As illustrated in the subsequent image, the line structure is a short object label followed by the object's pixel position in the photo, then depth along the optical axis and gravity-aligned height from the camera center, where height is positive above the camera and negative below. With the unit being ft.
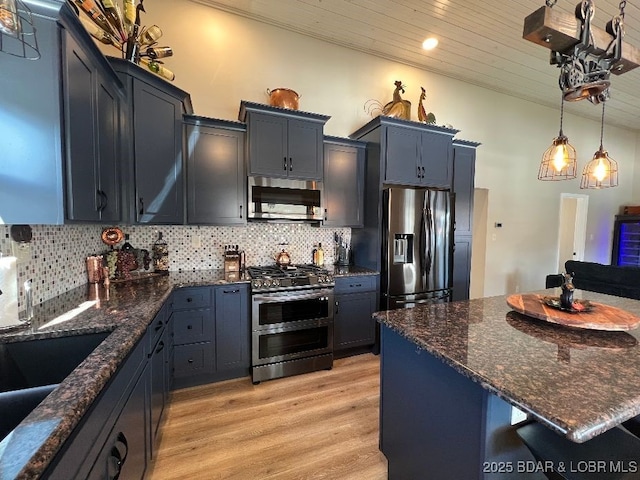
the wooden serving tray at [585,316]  4.05 -1.42
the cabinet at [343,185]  10.31 +1.59
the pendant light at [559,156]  6.85 +1.84
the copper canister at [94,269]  7.07 -1.18
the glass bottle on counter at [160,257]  8.87 -1.06
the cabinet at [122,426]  2.43 -2.43
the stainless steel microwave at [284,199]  9.21 +0.93
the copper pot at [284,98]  9.40 +4.41
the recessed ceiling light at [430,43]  10.85 +7.47
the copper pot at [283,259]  10.21 -1.26
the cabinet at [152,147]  6.80 +2.11
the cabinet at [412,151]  10.14 +2.98
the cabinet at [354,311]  9.51 -3.04
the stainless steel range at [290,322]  8.24 -3.04
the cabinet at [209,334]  7.70 -3.17
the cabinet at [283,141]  8.91 +2.87
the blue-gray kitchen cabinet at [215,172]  8.57 +1.72
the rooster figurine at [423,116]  11.50 +4.72
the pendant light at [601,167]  7.30 +1.68
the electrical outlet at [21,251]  4.67 -0.49
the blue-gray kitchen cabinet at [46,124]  3.82 +1.47
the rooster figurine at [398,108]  10.84 +4.75
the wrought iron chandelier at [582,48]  4.00 +2.88
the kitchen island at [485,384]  2.58 -1.62
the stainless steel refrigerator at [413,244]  9.96 -0.63
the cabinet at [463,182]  11.75 +1.96
